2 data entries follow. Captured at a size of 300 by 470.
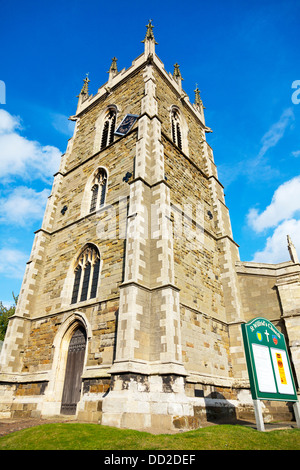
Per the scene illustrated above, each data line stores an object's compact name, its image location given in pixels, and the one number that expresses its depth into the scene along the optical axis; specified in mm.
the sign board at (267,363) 7776
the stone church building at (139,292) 9164
